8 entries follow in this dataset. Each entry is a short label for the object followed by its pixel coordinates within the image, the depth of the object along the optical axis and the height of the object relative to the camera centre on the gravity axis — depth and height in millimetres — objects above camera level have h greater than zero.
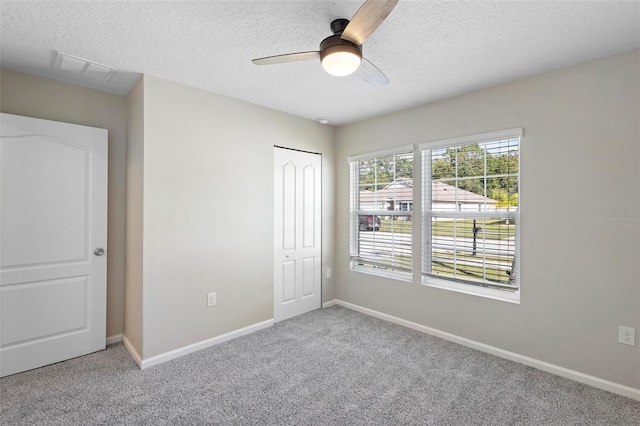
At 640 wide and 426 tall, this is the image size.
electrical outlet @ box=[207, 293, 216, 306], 3062 -841
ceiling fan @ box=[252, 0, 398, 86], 1485 +923
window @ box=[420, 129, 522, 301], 2838 +2
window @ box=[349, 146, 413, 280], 3623 +22
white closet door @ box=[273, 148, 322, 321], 3734 -245
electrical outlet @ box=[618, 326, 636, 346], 2221 -863
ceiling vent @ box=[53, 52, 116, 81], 2381 +1168
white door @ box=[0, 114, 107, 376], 2512 -246
